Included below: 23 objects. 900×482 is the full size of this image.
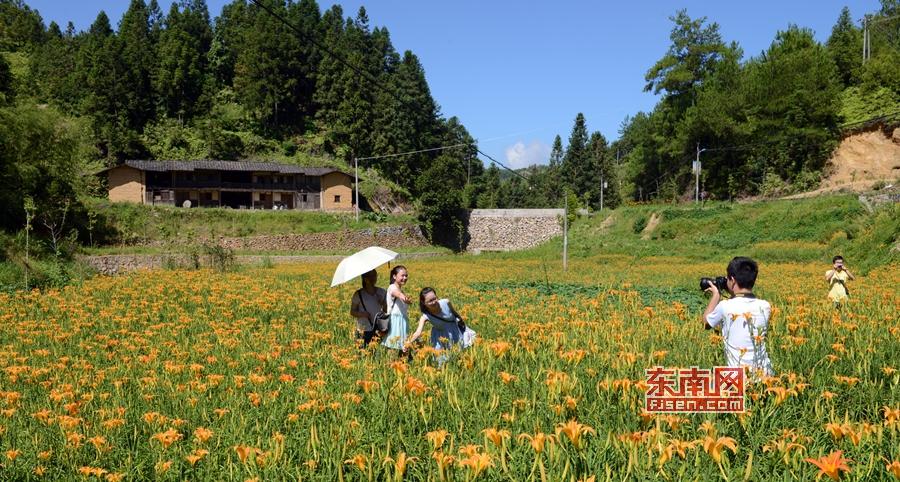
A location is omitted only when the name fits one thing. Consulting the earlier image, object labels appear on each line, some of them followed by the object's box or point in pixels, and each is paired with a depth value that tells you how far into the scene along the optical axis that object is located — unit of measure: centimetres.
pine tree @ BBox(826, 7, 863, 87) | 4266
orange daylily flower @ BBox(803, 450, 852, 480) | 173
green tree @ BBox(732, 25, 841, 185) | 3700
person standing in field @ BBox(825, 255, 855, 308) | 828
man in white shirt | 356
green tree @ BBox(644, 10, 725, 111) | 4603
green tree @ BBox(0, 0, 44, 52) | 6102
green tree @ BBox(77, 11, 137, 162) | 4738
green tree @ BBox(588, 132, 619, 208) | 6488
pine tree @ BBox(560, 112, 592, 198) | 6625
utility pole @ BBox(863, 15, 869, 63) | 3859
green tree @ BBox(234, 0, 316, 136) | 5844
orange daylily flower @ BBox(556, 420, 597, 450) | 227
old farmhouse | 4062
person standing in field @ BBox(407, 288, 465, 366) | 504
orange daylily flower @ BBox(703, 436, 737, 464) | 208
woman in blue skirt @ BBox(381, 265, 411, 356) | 548
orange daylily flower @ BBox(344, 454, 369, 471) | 221
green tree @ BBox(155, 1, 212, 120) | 5562
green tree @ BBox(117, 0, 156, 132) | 5250
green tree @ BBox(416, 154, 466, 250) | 4520
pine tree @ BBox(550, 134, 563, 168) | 9489
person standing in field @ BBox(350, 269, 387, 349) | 577
